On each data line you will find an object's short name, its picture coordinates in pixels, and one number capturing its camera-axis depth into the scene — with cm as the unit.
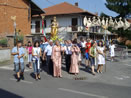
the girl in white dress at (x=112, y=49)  1438
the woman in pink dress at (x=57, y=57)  888
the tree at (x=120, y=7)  3103
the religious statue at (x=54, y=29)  1347
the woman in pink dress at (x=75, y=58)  943
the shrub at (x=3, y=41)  1592
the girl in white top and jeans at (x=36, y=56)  816
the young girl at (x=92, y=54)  959
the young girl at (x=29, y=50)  1118
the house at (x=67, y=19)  3388
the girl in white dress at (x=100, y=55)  976
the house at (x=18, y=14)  1991
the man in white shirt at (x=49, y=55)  998
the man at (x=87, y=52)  1132
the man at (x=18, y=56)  798
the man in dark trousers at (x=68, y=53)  969
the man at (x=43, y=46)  1181
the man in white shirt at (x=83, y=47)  1472
